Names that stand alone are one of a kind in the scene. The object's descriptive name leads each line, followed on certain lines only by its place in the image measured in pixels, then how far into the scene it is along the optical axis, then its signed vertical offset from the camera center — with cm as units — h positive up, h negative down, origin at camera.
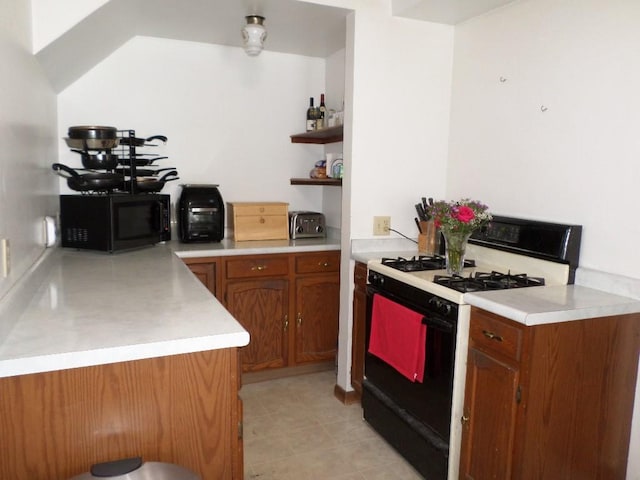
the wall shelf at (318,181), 323 -1
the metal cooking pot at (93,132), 257 +21
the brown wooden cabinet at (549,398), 167 -74
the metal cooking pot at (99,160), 271 +7
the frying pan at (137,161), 291 +8
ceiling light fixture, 271 +79
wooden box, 320 -27
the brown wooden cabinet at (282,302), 293 -75
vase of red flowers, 209 -17
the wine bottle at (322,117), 342 +43
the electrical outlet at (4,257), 131 -23
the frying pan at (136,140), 291 +20
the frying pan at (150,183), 294 -5
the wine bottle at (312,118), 345 +42
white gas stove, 193 -52
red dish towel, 207 -69
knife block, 272 -31
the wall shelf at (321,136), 320 +30
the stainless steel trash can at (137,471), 111 -67
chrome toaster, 336 -31
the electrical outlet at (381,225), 276 -24
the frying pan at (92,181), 254 -4
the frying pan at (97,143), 261 +16
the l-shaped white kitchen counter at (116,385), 117 -52
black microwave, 247 -24
